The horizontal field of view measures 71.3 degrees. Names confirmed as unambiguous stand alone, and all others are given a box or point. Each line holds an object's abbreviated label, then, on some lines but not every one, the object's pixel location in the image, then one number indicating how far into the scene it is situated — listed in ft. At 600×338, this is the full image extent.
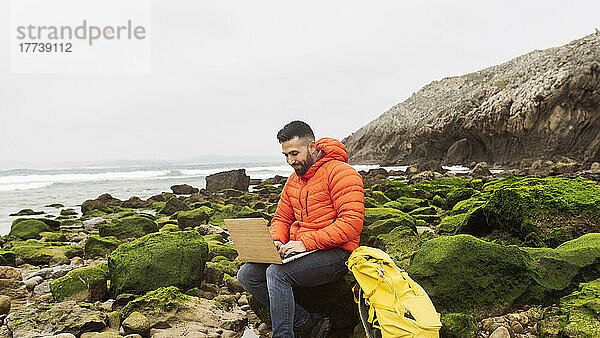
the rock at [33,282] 18.72
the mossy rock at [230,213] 36.65
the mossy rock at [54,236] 31.48
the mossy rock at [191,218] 36.70
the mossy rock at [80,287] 16.28
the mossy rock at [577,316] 10.36
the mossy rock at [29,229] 32.55
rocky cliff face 106.83
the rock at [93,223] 39.05
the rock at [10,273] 19.07
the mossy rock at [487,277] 12.80
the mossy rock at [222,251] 23.12
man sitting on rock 10.55
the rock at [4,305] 15.11
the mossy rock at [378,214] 25.76
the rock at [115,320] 13.89
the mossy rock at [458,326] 11.05
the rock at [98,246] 25.36
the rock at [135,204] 57.40
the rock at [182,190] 73.68
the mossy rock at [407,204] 37.06
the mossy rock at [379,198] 41.27
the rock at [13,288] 17.71
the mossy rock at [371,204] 34.32
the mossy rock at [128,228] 30.81
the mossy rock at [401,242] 17.91
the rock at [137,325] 13.16
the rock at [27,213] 50.29
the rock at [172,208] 47.44
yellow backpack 8.33
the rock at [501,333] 11.63
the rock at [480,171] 87.61
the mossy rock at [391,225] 23.37
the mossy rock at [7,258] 22.59
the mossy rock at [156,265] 16.33
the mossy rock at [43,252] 23.99
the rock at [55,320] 12.87
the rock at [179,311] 13.94
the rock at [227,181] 74.59
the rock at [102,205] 51.55
